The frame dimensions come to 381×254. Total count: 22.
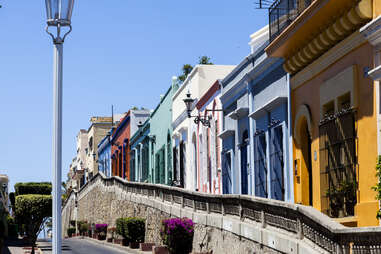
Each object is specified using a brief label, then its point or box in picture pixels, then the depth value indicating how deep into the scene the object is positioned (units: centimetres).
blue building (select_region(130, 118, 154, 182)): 4706
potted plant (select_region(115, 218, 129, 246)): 3108
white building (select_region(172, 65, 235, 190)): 3316
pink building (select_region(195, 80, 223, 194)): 2919
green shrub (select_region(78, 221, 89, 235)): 5013
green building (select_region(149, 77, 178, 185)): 4028
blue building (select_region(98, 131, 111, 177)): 6625
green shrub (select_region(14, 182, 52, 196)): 3294
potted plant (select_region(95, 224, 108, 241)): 4126
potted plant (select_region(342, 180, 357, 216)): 1521
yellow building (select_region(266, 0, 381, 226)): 1448
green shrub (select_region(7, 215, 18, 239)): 3978
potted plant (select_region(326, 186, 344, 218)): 1584
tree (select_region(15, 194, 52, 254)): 2953
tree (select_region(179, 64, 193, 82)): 5652
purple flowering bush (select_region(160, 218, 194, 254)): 2244
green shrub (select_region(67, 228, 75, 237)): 6309
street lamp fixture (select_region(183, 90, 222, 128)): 2828
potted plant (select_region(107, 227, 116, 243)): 3804
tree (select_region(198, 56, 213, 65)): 5497
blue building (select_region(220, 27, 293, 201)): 2091
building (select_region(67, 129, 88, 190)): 8696
